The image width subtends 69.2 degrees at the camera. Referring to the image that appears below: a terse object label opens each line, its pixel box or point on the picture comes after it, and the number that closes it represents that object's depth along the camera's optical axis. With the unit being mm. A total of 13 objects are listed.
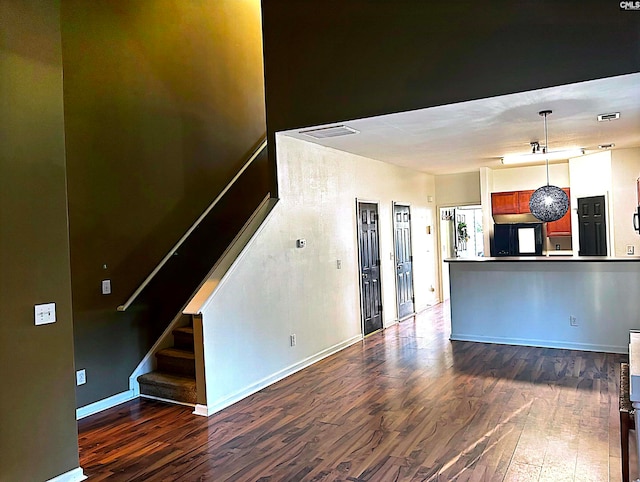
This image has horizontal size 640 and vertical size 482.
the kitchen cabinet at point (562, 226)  7789
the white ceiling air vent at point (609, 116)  4715
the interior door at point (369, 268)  6672
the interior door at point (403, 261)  7742
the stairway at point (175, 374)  4348
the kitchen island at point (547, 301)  5445
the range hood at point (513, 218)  8141
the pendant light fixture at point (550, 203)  5152
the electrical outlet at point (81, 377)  4119
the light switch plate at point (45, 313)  2832
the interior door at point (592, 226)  7031
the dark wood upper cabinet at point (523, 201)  8125
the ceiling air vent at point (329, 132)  4959
